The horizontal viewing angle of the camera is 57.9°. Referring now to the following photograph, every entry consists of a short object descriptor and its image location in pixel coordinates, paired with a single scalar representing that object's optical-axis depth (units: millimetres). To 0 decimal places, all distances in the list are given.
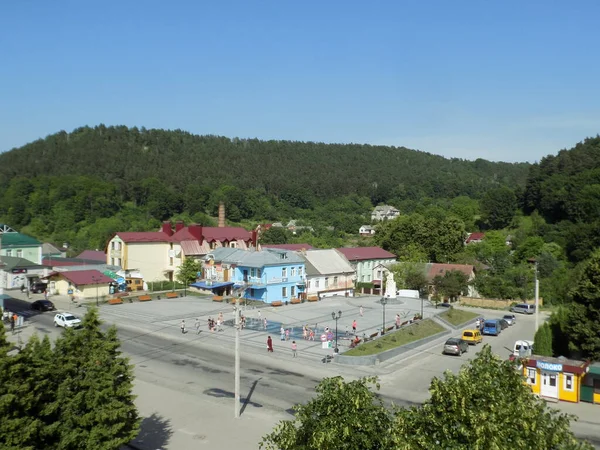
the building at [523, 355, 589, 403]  26859
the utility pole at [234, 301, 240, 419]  22469
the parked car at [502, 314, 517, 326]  49925
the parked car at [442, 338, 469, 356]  35875
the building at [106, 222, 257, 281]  65625
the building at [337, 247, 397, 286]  71312
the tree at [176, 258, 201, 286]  63875
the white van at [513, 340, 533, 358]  35900
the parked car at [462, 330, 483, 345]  40281
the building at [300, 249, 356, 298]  62469
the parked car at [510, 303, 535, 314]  57538
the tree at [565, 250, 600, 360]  30625
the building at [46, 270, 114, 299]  55047
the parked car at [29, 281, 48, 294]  58531
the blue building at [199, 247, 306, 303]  56281
